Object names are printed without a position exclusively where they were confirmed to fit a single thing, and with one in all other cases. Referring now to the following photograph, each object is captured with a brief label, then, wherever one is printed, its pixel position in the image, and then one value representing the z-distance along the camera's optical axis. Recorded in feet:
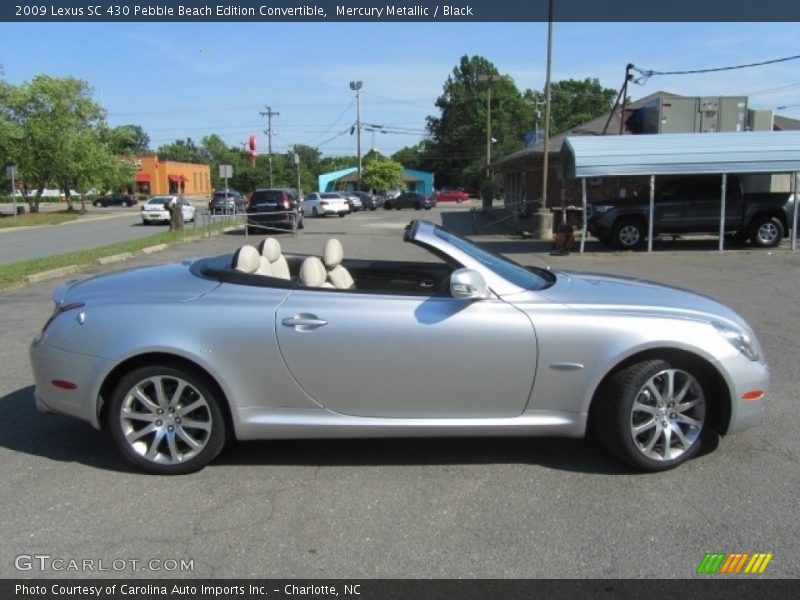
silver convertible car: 12.92
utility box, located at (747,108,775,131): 81.92
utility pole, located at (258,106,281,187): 288.84
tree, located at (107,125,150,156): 161.99
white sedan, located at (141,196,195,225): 116.47
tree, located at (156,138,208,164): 500.74
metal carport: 55.72
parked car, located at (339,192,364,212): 163.73
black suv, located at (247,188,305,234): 89.40
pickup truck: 59.67
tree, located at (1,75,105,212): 139.95
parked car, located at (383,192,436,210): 187.93
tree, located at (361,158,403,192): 262.47
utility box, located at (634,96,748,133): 76.62
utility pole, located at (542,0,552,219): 69.82
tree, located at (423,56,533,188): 326.24
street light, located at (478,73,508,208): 154.61
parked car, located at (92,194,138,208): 227.20
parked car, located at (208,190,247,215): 115.44
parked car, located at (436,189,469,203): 252.42
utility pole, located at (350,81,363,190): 232.32
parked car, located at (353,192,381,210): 187.32
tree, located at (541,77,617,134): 346.95
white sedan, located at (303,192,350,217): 145.48
